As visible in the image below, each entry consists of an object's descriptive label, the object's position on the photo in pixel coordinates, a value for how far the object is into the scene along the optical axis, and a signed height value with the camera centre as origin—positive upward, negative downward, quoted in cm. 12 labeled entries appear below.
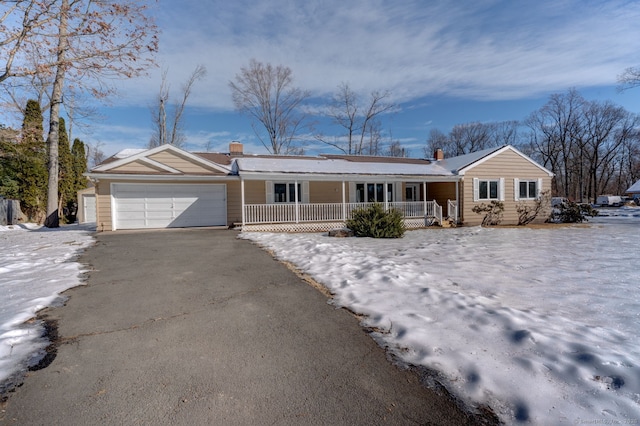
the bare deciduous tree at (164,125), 2641 +756
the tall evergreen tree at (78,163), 2249 +381
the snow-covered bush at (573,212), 1753 -57
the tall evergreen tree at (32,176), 1553 +209
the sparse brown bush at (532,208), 1731 -28
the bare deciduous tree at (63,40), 884 +528
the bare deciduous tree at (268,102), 2741 +962
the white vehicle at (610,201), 3409 +7
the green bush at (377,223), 1118 -62
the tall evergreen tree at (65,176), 2039 +247
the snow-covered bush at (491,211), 1680 -38
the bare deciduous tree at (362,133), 3105 +775
